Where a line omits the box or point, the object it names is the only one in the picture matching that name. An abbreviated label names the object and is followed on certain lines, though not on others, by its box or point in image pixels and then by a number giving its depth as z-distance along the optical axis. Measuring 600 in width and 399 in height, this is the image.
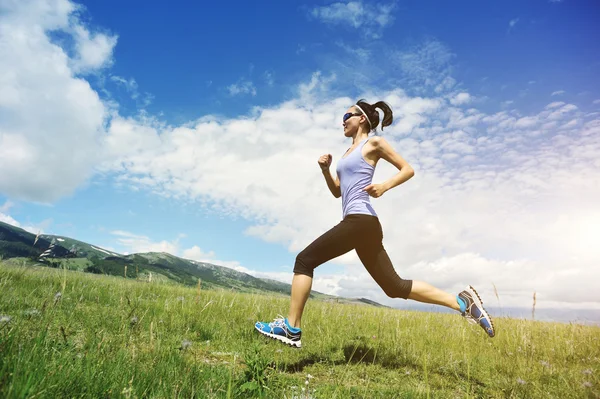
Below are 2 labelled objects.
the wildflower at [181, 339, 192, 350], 2.88
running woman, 4.30
